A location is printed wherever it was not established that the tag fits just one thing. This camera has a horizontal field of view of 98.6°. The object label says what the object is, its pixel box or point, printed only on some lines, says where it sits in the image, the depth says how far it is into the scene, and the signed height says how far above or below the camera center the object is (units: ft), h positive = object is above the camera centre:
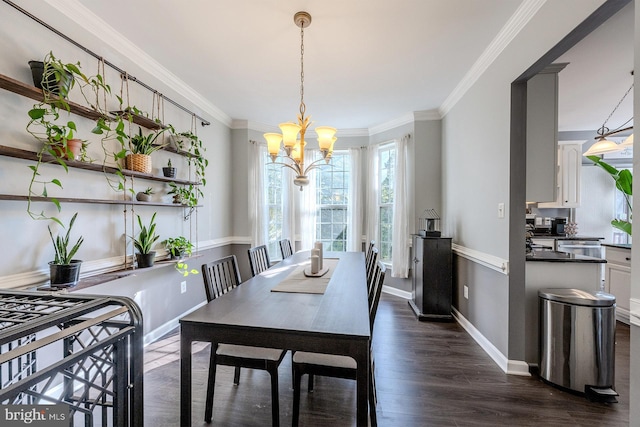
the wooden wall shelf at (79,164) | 4.96 +1.01
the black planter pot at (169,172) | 8.87 +1.24
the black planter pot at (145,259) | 7.73 -1.40
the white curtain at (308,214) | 15.01 -0.17
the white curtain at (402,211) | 13.08 +0.01
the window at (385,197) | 14.05 +0.73
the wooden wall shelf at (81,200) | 5.02 +0.21
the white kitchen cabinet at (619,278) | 10.07 -2.47
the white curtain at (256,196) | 13.97 +0.74
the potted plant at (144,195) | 8.00 +0.44
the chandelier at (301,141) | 7.05 +1.88
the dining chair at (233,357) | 5.17 -2.83
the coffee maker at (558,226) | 14.98 -0.76
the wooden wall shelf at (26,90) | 4.85 +2.24
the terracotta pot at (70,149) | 5.60 +1.26
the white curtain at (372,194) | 14.36 +0.90
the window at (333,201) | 15.15 +0.55
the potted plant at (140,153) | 7.54 +1.63
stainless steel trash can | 6.27 -3.06
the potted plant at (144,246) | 7.75 -1.03
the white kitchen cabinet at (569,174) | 14.96 +2.07
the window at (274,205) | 14.64 +0.31
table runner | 6.08 -1.75
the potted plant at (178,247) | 8.99 -1.22
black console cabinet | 10.52 -2.60
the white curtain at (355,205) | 14.62 +0.32
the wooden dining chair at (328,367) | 4.96 -2.84
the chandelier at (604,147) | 9.73 +2.35
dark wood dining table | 3.95 -1.77
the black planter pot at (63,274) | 5.57 -1.33
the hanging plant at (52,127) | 5.38 +1.69
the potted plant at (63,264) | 5.57 -1.12
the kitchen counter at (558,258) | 7.16 -1.23
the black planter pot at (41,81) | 5.36 +2.55
